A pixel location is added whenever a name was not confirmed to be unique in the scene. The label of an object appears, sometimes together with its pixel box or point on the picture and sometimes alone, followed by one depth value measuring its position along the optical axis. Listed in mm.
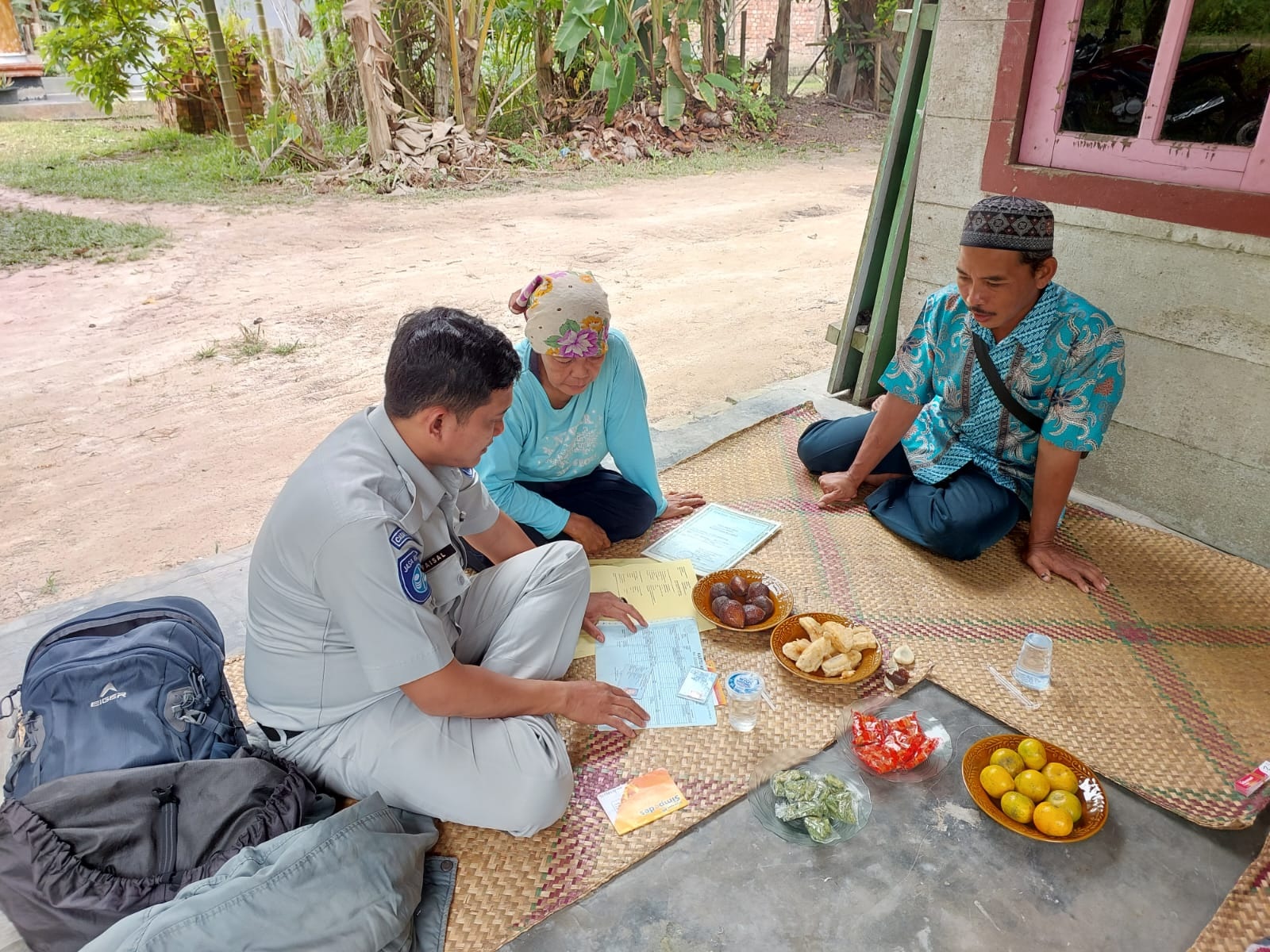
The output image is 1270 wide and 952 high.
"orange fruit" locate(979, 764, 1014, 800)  1728
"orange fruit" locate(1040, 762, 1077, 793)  1722
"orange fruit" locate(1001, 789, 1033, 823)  1679
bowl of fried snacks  2076
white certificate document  2664
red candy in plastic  1818
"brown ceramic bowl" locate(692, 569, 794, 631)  2307
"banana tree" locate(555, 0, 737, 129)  8930
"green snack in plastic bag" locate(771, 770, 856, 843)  1676
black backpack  1381
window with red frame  2566
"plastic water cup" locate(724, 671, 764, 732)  1996
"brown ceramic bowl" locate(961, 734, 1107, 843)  1659
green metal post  3369
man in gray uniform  1504
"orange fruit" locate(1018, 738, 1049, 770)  1784
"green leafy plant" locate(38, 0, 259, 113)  10023
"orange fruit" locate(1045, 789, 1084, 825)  1668
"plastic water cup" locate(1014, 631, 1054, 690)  2119
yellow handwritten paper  2371
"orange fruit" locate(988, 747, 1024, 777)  1770
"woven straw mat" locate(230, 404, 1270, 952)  1704
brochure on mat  1757
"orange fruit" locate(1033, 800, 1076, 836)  1641
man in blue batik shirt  2352
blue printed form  2035
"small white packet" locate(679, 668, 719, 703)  2076
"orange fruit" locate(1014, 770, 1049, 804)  1709
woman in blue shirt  2223
